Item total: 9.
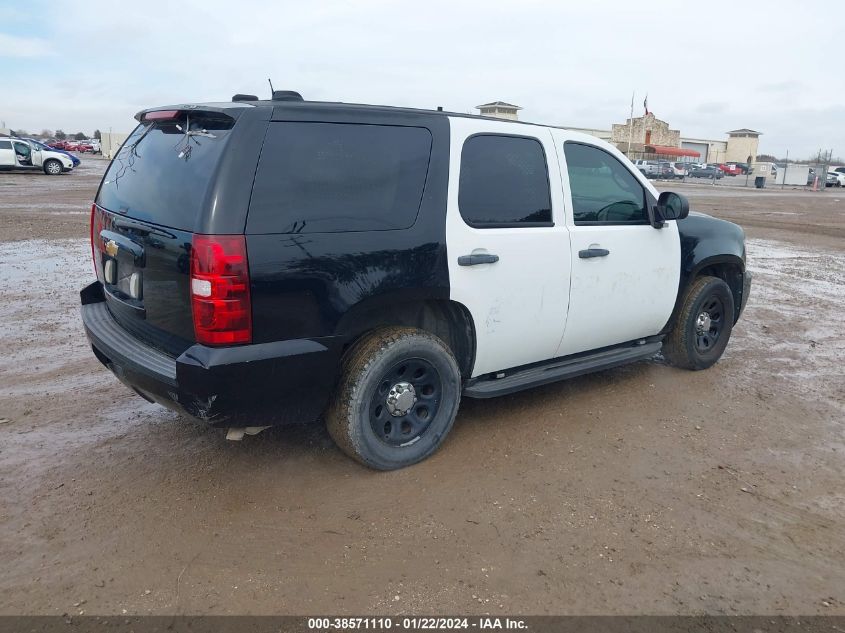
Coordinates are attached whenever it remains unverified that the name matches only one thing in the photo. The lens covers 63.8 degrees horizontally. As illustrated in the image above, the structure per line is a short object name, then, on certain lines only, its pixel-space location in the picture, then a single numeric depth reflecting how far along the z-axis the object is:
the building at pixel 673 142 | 63.30
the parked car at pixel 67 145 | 63.66
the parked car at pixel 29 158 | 29.70
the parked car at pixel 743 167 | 71.24
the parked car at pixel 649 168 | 49.71
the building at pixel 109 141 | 60.47
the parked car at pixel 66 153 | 31.67
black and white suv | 3.11
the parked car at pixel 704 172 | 56.83
